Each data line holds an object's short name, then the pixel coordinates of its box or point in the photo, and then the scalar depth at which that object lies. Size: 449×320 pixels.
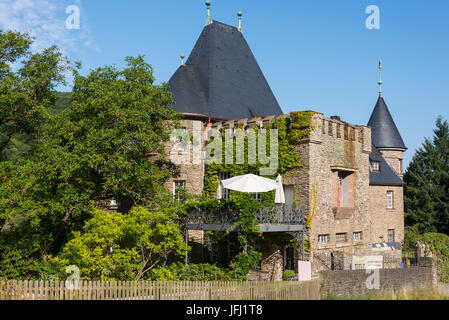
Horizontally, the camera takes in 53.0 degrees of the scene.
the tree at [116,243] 16.67
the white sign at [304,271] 17.64
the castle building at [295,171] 20.59
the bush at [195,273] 17.27
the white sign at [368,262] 22.44
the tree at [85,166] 18.86
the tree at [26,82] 21.53
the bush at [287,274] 19.07
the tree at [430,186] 37.00
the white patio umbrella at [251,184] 18.43
